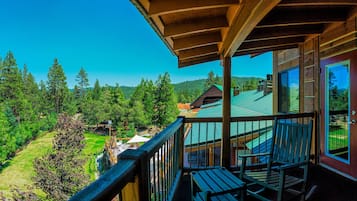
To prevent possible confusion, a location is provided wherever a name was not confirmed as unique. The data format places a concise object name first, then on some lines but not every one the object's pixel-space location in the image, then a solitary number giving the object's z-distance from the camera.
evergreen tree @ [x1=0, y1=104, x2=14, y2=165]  21.47
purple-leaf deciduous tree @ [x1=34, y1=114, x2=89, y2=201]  12.83
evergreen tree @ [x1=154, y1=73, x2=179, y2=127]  28.36
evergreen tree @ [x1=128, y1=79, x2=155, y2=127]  29.72
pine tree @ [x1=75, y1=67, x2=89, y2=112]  31.95
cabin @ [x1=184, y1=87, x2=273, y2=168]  5.69
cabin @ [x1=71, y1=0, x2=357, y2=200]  2.14
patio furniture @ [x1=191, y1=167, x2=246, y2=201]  1.95
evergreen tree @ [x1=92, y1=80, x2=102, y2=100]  33.44
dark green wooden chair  2.39
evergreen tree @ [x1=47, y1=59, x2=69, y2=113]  29.29
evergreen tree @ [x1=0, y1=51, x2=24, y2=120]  24.59
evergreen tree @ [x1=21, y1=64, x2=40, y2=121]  26.07
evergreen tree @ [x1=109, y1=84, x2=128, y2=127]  31.03
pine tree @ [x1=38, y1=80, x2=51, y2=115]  28.69
